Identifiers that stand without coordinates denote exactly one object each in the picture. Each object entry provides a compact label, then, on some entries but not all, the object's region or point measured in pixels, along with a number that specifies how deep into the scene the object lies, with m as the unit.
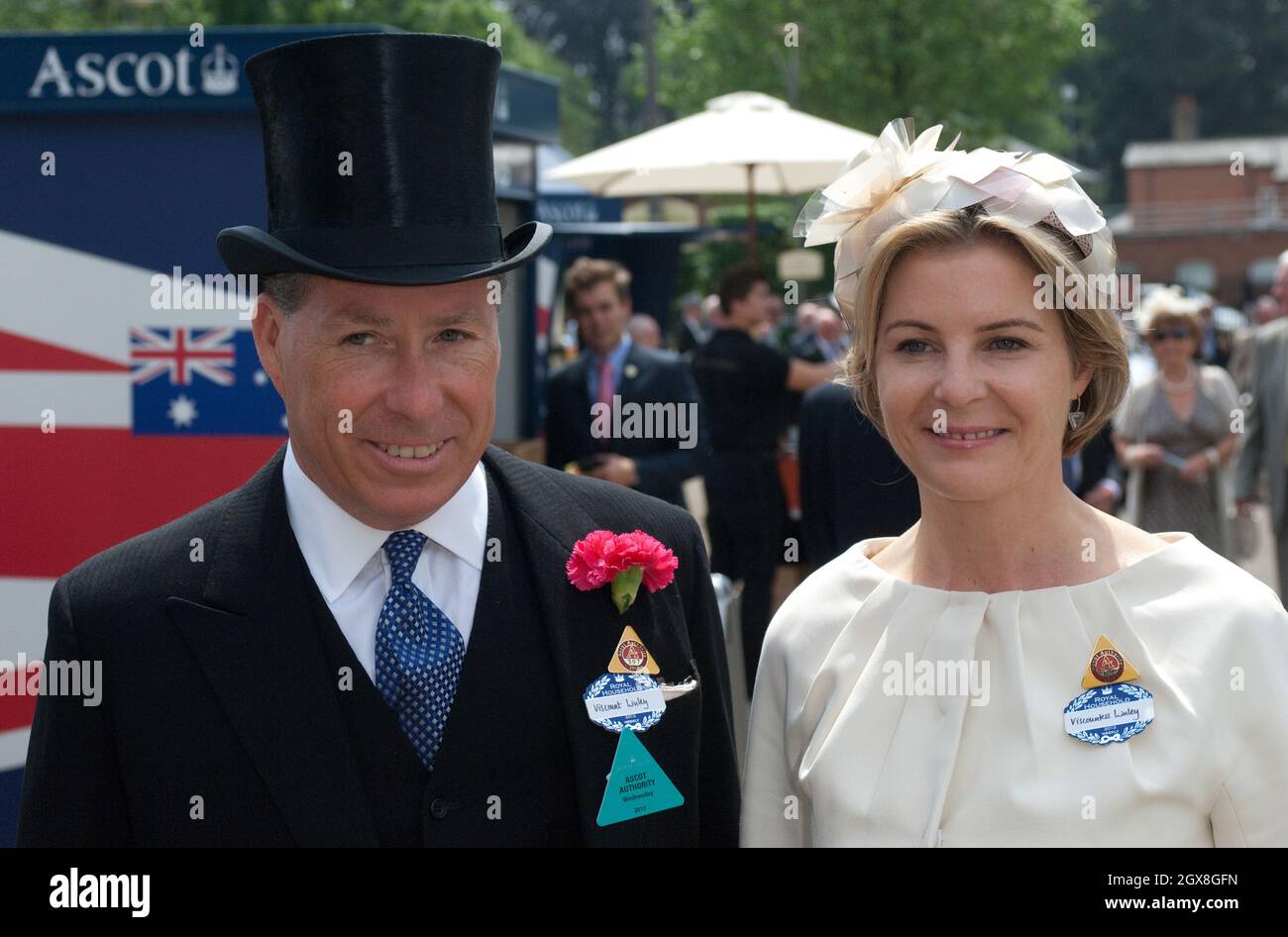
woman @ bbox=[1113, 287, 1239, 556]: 7.50
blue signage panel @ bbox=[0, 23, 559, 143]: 4.55
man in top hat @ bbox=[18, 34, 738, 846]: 2.39
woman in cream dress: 2.37
